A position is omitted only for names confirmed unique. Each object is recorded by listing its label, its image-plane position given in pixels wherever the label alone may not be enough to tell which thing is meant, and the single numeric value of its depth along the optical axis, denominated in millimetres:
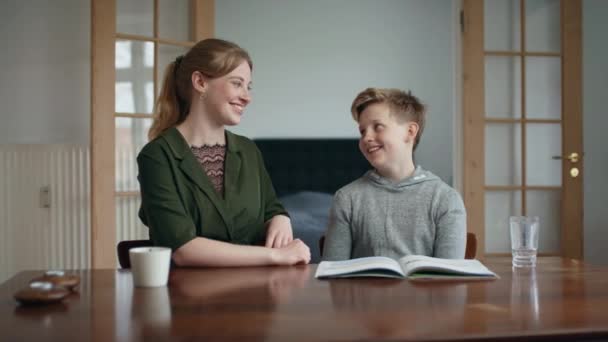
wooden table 865
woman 1480
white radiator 3510
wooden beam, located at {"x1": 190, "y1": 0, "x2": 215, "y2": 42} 3369
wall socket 3521
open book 1262
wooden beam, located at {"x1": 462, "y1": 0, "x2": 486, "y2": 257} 3568
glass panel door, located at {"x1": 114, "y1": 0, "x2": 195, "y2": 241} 3336
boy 1684
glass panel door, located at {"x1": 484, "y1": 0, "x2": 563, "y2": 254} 3682
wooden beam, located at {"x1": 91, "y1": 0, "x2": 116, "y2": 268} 3125
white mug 1185
